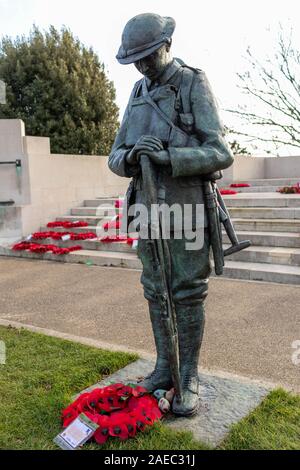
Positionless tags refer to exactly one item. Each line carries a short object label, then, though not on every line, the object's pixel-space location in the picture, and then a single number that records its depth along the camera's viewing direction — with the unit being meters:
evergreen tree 16.23
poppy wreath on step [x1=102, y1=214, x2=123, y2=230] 9.66
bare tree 16.83
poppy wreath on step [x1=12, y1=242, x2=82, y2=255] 8.99
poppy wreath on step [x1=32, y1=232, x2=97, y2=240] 9.50
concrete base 2.58
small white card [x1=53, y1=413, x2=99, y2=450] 2.47
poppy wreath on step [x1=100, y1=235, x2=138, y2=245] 8.91
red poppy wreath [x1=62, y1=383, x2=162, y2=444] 2.52
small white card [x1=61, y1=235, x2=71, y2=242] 9.61
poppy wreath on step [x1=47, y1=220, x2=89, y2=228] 10.34
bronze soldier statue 2.41
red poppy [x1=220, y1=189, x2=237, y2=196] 11.81
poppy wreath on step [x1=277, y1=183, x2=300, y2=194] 10.76
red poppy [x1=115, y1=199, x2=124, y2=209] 10.91
